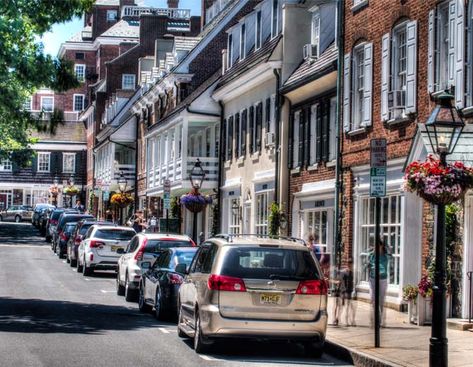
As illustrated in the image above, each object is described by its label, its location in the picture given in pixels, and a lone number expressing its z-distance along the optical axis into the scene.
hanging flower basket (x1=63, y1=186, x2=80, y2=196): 91.19
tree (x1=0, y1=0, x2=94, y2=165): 24.30
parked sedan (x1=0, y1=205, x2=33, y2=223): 93.87
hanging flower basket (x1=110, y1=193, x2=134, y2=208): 57.25
